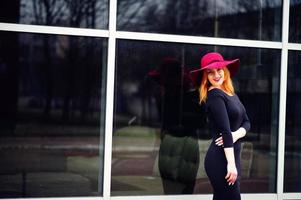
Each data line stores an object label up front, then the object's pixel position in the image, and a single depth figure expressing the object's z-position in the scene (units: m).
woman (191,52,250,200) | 4.17
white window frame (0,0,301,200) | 5.38
